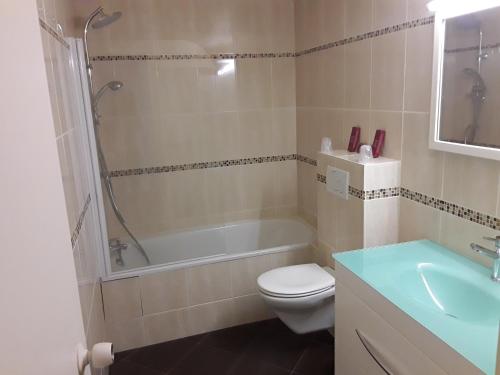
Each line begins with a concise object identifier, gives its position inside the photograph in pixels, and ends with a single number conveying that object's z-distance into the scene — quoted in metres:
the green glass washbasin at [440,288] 1.16
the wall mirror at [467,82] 1.50
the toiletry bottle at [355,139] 2.37
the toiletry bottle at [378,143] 2.14
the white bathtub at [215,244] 2.61
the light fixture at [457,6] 1.48
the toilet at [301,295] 2.18
